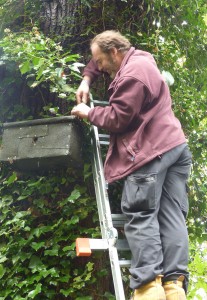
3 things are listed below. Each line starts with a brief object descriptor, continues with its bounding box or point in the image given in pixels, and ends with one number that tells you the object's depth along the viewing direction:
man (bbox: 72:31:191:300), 2.14
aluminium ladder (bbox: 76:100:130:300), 2.21
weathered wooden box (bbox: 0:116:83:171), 2.73
